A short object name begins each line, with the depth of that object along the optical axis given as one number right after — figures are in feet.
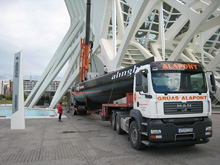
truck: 15.03
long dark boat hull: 24.98
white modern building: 60.65
